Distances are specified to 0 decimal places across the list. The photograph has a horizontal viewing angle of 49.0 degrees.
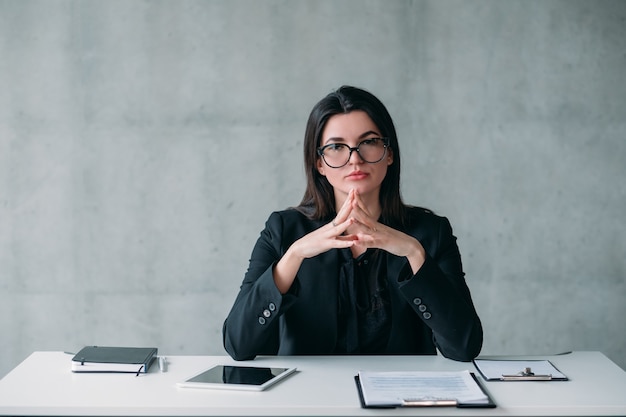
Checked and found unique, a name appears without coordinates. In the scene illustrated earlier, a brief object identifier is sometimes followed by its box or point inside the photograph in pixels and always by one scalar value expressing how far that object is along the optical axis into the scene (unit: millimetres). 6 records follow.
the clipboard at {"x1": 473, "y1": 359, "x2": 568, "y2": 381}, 1899
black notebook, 1971
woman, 2137
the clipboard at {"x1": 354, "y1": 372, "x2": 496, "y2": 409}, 1668
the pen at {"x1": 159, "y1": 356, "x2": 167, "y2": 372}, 1990
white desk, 1660
